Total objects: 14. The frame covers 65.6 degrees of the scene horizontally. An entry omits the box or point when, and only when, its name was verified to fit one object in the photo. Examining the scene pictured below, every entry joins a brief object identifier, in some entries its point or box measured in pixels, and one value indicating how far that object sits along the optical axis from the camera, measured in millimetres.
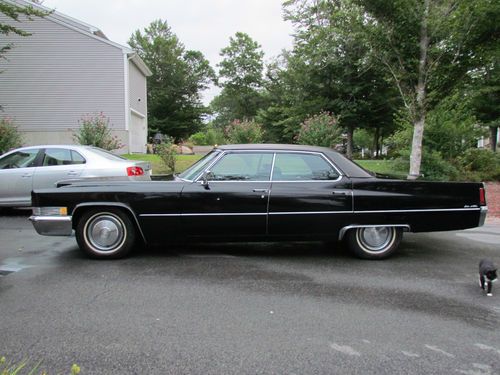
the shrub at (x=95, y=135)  13812
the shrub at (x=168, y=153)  13922
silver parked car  7848
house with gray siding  19734
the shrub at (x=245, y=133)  16609
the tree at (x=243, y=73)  53688
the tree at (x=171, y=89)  48531
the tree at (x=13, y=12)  13550
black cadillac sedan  4891
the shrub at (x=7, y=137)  14133
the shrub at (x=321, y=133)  14039
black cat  3887
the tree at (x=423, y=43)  10312
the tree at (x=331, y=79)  26438
